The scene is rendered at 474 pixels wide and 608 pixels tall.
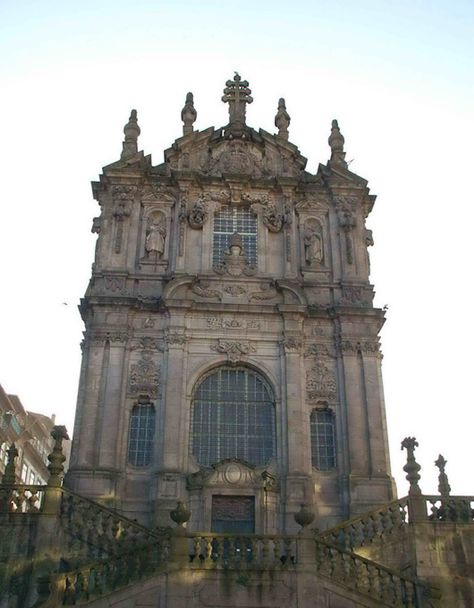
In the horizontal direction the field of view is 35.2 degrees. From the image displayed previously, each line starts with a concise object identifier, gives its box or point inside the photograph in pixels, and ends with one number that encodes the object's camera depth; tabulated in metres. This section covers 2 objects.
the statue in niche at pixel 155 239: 23.53
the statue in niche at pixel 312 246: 23.95
